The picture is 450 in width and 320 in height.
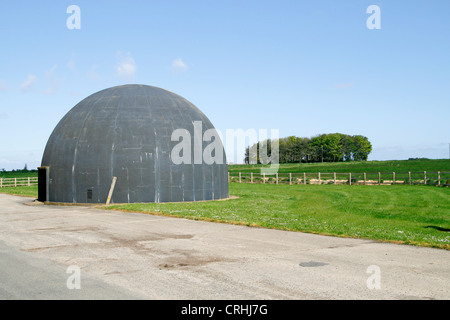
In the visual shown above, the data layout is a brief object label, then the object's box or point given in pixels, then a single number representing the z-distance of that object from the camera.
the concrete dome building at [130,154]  25.67
